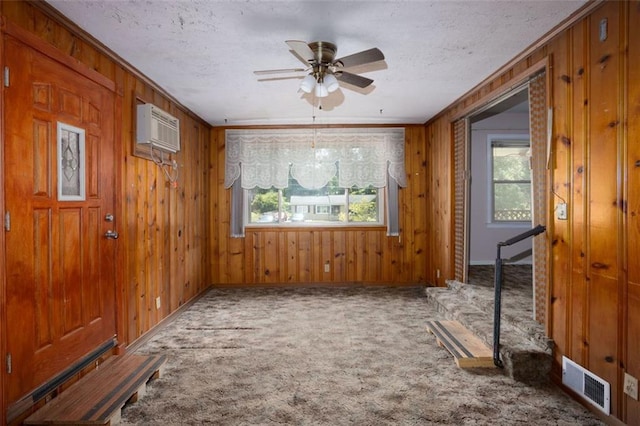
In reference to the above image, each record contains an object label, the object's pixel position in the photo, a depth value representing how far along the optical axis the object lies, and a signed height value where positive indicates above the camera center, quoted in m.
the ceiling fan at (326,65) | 2.47 +1.04
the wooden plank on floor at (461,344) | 2.83 -1.14
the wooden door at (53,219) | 2.00 -0.05
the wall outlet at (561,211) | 2.51 -0.02
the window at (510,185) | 6.18 +0.41
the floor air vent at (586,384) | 2.14 -1.10
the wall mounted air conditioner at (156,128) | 3.37 +0.80
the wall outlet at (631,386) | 1.94 -0.96
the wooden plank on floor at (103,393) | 2.01 -1.14
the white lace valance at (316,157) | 5.58 +0.81
